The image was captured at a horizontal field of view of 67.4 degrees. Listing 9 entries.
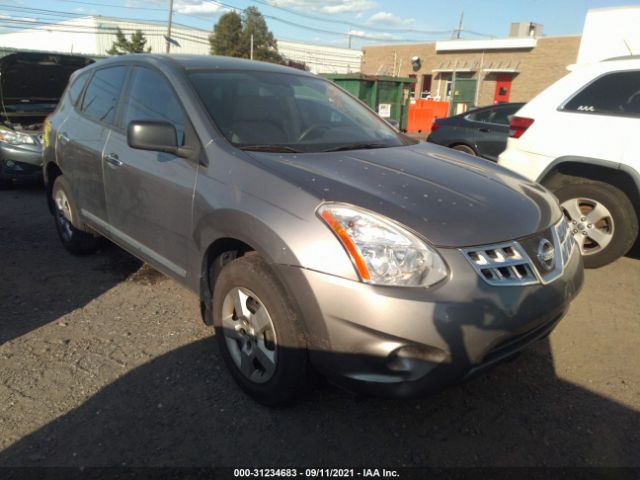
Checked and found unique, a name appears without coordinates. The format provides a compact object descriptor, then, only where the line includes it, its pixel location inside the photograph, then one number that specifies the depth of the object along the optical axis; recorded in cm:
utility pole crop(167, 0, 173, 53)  3850
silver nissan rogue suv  194
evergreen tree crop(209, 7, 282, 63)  5053
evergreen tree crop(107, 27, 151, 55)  4455
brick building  2577
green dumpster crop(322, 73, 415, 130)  1450
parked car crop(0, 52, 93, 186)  694
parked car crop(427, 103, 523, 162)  767
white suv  407
